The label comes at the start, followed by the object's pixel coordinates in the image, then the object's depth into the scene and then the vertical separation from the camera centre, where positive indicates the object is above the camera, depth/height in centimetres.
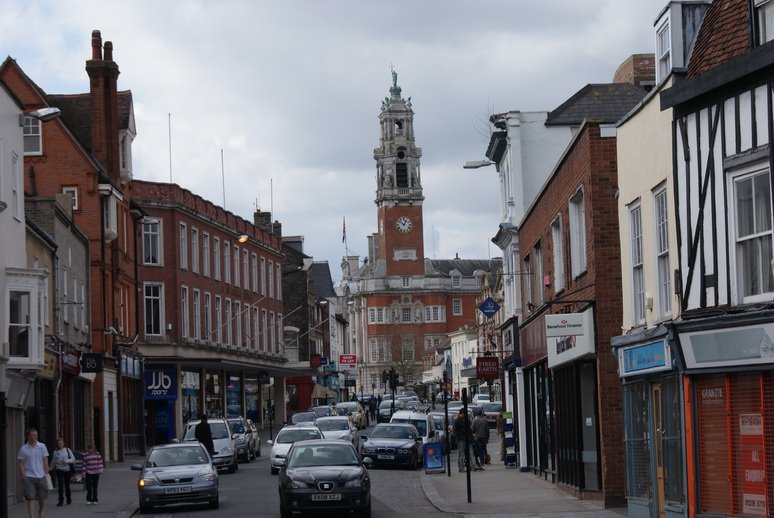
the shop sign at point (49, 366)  3285 +88
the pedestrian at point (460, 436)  3550 -128
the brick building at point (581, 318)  2283 +125
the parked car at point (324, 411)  5825 -82
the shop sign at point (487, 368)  3153 +51
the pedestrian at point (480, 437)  3719 -140
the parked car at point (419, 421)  4288 -102
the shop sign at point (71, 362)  3628 +110
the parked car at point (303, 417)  5081 -94
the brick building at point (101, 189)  4647 +778
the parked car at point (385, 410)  7143 -107
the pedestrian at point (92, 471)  2756 -154
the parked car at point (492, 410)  5983 -100
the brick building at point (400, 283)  16012 +1403
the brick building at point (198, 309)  5828 +434
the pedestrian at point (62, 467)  2775 -146
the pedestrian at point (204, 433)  3412 -98
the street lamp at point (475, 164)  3890 +678
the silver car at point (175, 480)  2523 -164
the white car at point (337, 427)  4166 -116
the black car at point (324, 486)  2255 -164
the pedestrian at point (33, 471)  2252 -123
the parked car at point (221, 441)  3791 -136
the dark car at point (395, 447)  3847 -166
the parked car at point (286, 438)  3572 -126
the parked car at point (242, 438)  4309 -145
